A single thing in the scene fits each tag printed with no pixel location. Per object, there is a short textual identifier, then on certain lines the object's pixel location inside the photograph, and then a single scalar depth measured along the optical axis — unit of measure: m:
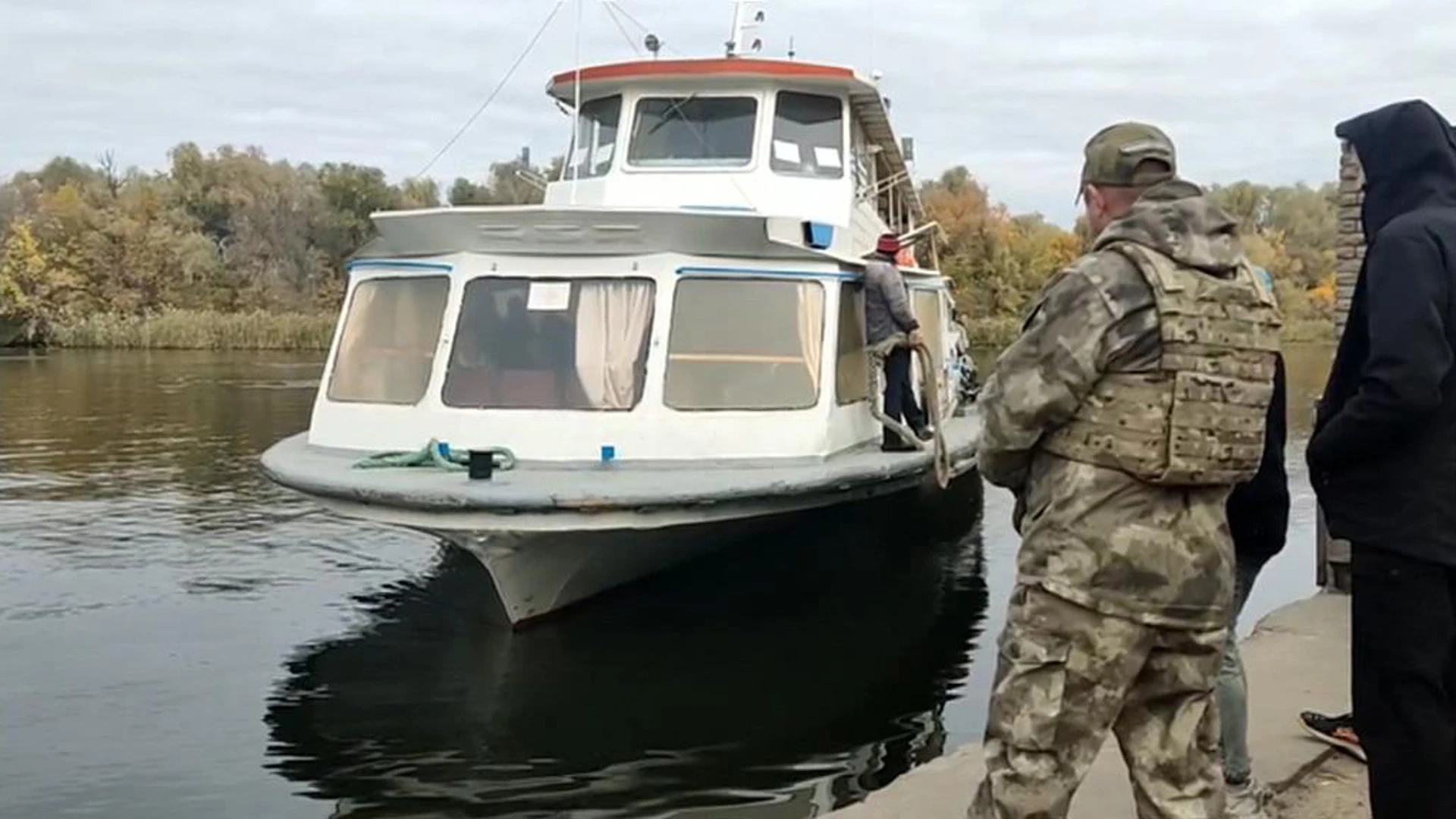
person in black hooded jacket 3.28
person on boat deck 9.34
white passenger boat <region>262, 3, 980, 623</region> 7.99
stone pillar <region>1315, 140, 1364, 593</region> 6.77
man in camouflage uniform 3.16
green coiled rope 8.00
